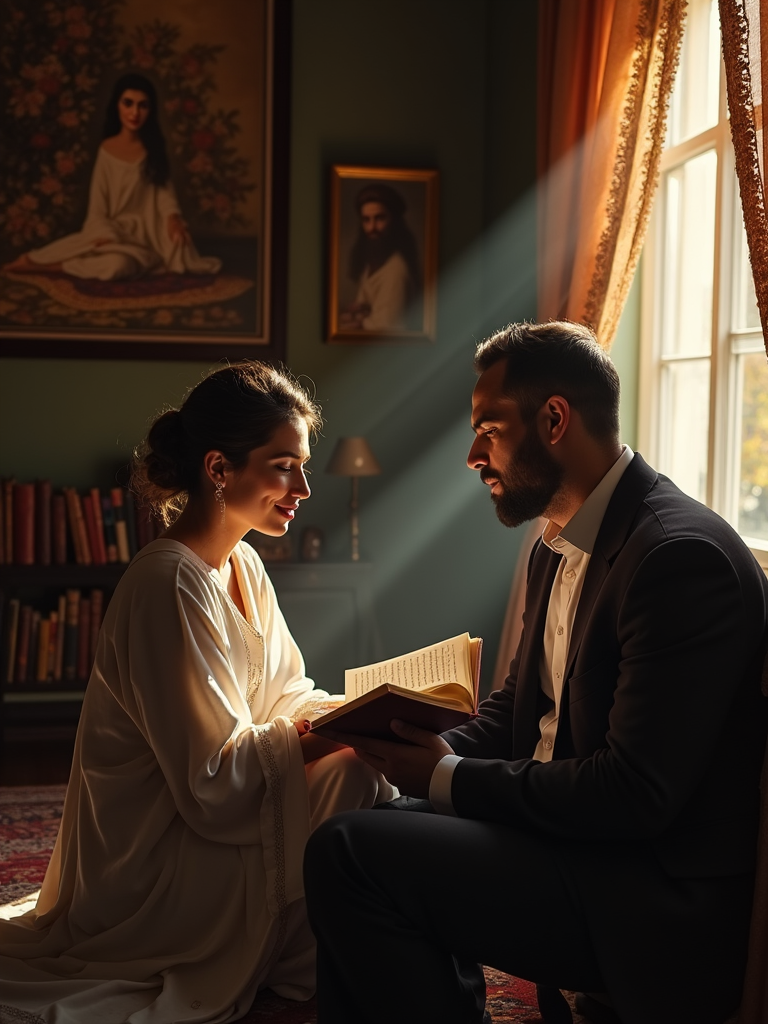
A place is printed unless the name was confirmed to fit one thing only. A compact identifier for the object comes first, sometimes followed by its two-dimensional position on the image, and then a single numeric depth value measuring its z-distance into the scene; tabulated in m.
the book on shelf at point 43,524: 4.59
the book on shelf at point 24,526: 4.56
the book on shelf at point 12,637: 4.63
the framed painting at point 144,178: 4.77
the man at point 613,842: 1.70
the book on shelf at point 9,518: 4.57
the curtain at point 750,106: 2.15
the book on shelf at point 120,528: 4.67
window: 3.01
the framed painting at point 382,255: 5.03
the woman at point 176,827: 2.19
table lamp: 4.77
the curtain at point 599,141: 3.07
